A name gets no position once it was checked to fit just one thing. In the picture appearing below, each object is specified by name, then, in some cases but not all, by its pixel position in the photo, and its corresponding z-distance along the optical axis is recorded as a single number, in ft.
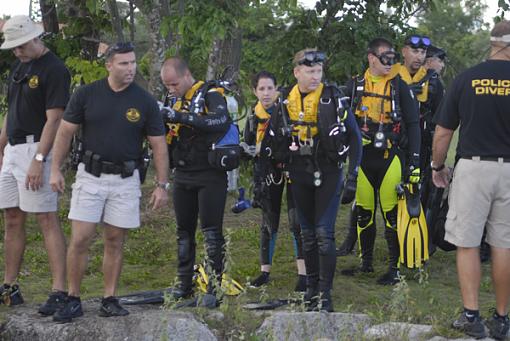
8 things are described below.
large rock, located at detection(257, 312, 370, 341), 43.39
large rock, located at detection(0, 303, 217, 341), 42.22
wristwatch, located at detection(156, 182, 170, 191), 44.50
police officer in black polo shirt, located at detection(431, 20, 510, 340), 41.29
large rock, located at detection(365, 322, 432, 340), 42.08
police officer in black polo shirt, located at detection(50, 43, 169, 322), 42.50
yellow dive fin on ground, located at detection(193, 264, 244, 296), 49.11
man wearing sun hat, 45.16
